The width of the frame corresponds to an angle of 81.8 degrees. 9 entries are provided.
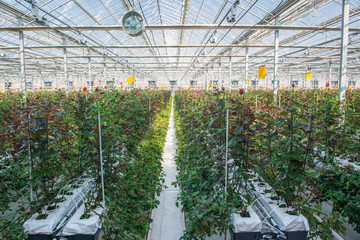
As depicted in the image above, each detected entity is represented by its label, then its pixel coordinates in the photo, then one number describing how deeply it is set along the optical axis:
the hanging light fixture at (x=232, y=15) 5.69
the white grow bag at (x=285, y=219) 2.14
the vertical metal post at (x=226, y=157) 2.34
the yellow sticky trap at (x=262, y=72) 10.18
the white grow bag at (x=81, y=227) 2.20
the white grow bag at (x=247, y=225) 2.17
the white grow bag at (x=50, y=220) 2.19
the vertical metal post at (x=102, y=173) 2.52
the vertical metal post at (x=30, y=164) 2.34
